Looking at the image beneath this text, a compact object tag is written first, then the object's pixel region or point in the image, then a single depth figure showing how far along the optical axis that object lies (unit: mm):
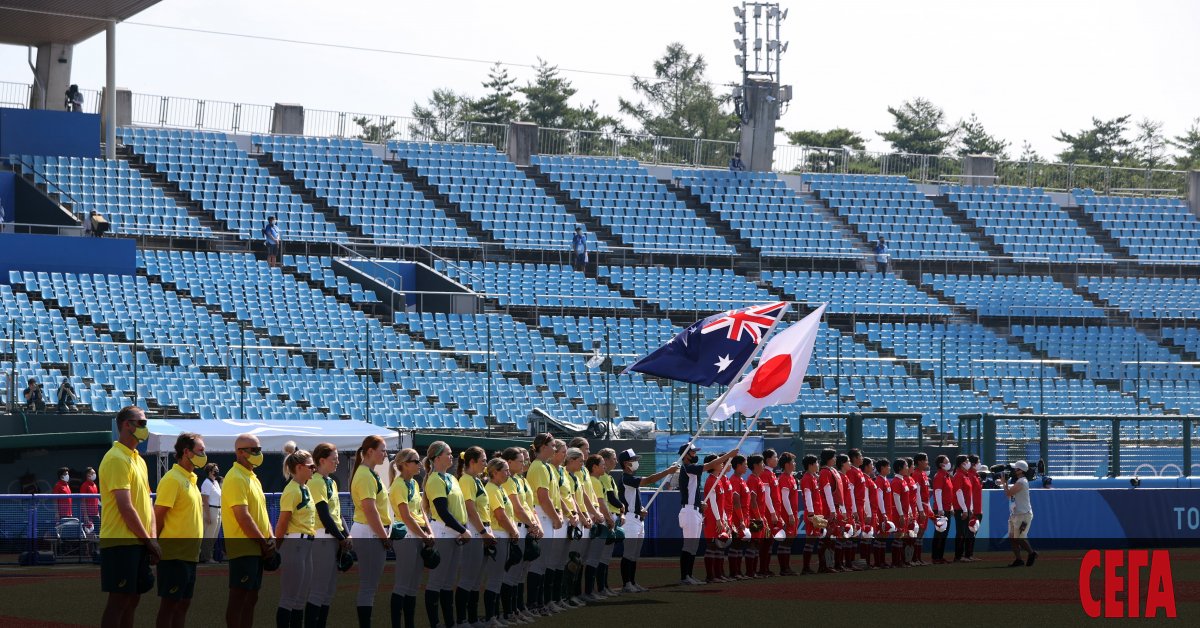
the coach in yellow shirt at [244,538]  11297
